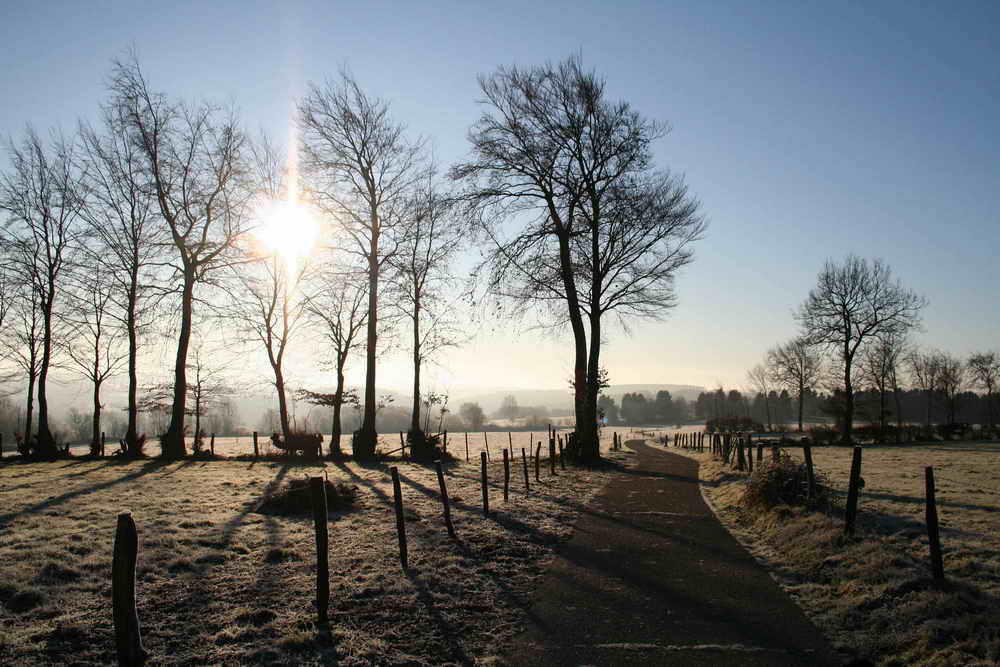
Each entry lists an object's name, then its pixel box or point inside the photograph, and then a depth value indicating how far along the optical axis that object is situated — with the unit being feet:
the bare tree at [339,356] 115.75
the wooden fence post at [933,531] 20.88
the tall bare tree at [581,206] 75.66
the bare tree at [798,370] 217.36
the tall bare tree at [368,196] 82.74
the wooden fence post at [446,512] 31.65
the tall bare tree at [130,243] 85.71
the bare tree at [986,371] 216.74
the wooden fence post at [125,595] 14.71
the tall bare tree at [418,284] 100.17
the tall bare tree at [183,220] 83.76
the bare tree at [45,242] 87.97
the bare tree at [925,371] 227.20
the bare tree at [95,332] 90.07
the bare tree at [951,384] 194.80
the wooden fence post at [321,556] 19.39
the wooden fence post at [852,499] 29.22
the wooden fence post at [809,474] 37.47
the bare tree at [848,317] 140.87
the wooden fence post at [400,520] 26.02
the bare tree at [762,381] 276.21
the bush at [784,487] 37.55
